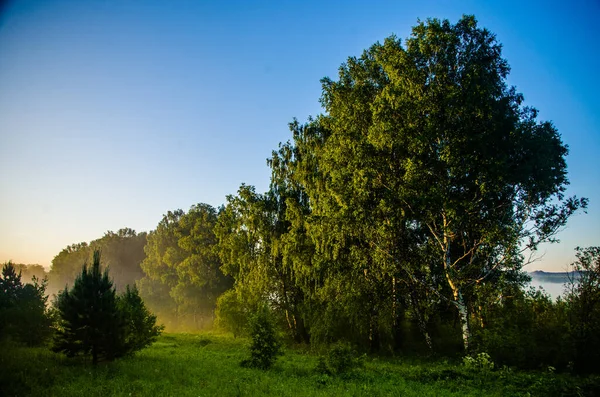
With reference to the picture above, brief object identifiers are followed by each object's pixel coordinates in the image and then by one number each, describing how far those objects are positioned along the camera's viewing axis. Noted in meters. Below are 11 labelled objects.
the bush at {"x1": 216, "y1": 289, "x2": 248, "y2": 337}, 30.97
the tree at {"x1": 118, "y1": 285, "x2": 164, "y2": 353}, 19.35
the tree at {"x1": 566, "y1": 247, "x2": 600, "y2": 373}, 16.67
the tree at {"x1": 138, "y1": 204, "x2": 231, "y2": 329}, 50.72
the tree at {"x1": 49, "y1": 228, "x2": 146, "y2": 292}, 93.56
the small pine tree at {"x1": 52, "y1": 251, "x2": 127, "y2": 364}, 16.02
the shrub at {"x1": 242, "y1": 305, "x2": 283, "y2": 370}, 17.33
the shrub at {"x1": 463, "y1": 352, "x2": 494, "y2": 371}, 15.08
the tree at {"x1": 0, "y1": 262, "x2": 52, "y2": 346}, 20.47
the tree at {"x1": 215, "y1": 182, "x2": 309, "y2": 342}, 27.67
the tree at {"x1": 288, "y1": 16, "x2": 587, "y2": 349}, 18.69
